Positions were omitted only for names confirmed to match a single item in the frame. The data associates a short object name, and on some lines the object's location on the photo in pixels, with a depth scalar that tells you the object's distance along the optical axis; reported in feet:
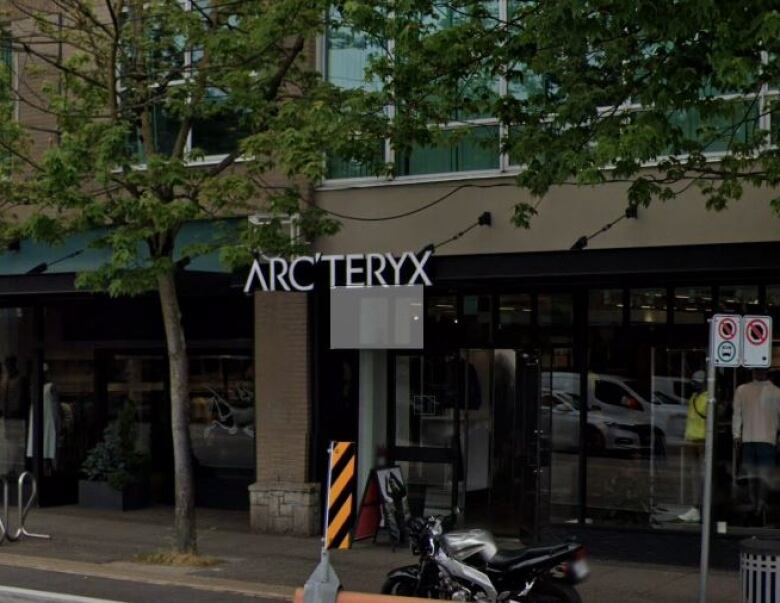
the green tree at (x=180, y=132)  39.42
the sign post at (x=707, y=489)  31.14
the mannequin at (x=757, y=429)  41.42
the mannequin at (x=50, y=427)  58.80
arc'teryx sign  41.81
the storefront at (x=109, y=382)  55.67
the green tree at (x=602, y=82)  29.30
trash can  28.48
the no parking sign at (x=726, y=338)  31.94
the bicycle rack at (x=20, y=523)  45.95
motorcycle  29.17
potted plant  56.03
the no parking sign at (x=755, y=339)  31.96
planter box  56.03
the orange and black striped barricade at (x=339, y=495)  32.81
